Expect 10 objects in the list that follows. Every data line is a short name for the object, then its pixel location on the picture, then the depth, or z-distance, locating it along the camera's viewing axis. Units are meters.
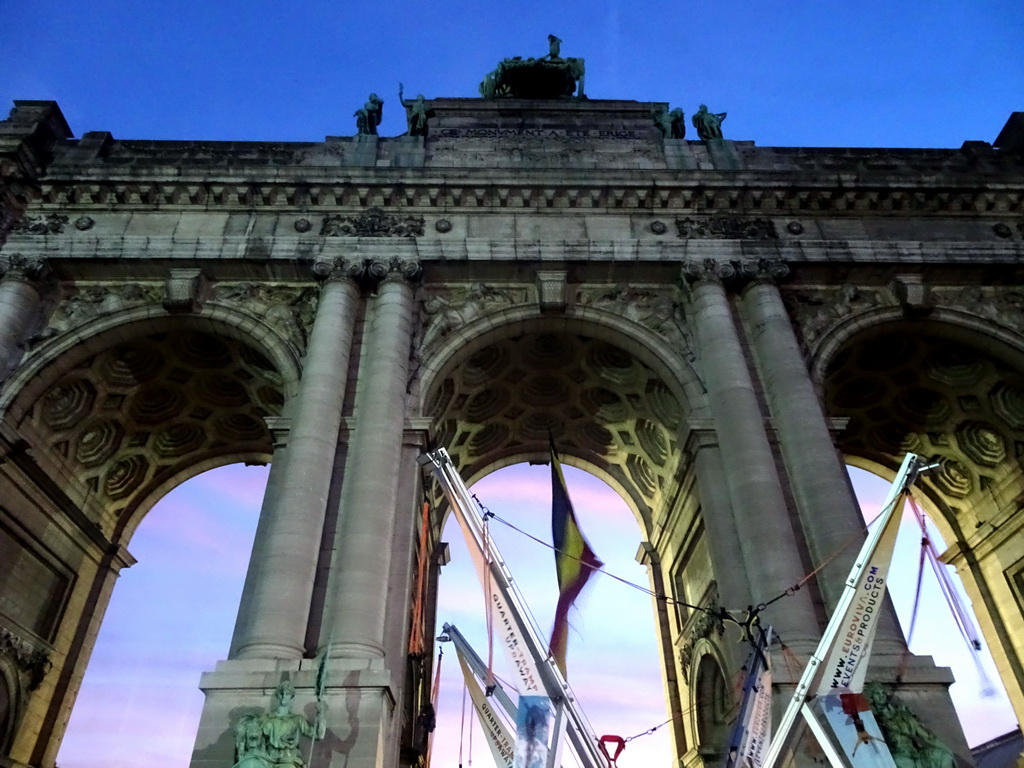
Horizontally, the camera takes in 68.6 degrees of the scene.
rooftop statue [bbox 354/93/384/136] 23.28
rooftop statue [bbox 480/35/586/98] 29.47
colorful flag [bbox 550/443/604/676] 11.93
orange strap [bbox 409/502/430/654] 16.36
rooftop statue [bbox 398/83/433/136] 23.45
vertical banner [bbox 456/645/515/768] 11.90
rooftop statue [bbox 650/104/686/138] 23.50
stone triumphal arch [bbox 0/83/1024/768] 16.39
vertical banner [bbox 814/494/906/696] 10.93
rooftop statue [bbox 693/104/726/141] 23.61
